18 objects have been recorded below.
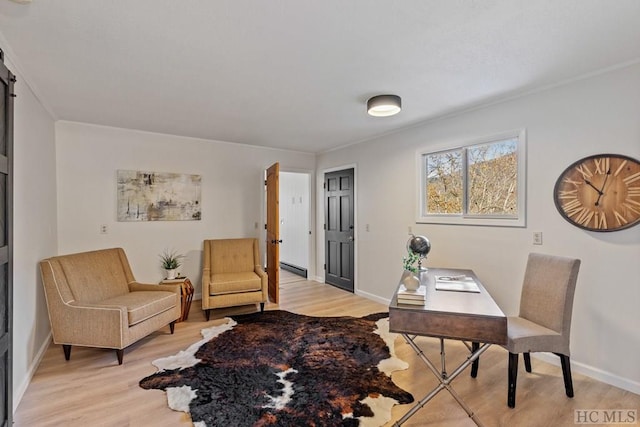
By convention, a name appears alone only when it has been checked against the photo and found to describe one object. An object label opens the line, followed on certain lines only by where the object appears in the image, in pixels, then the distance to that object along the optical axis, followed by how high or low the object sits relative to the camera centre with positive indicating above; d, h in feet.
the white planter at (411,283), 6.46 -1.51
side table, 12.34 -3.23
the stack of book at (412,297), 6.13 -1.72
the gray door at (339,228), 16.74 -0.93
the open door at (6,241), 5.37 -0.47
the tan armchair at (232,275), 12.58 -2.82
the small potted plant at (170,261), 13.64 -2.21
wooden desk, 5.53 -2.06
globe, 10.02 -1.14
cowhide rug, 6.63 -4.32
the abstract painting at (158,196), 13.66 +0.80
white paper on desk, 7.47 -1.89
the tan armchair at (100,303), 8.97 -2.85
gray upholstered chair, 6.97 -2.63
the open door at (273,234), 14.62 -1.08
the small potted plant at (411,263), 8.74 -1.48
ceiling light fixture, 9.51 +3.32
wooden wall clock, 7.57 +0.45
